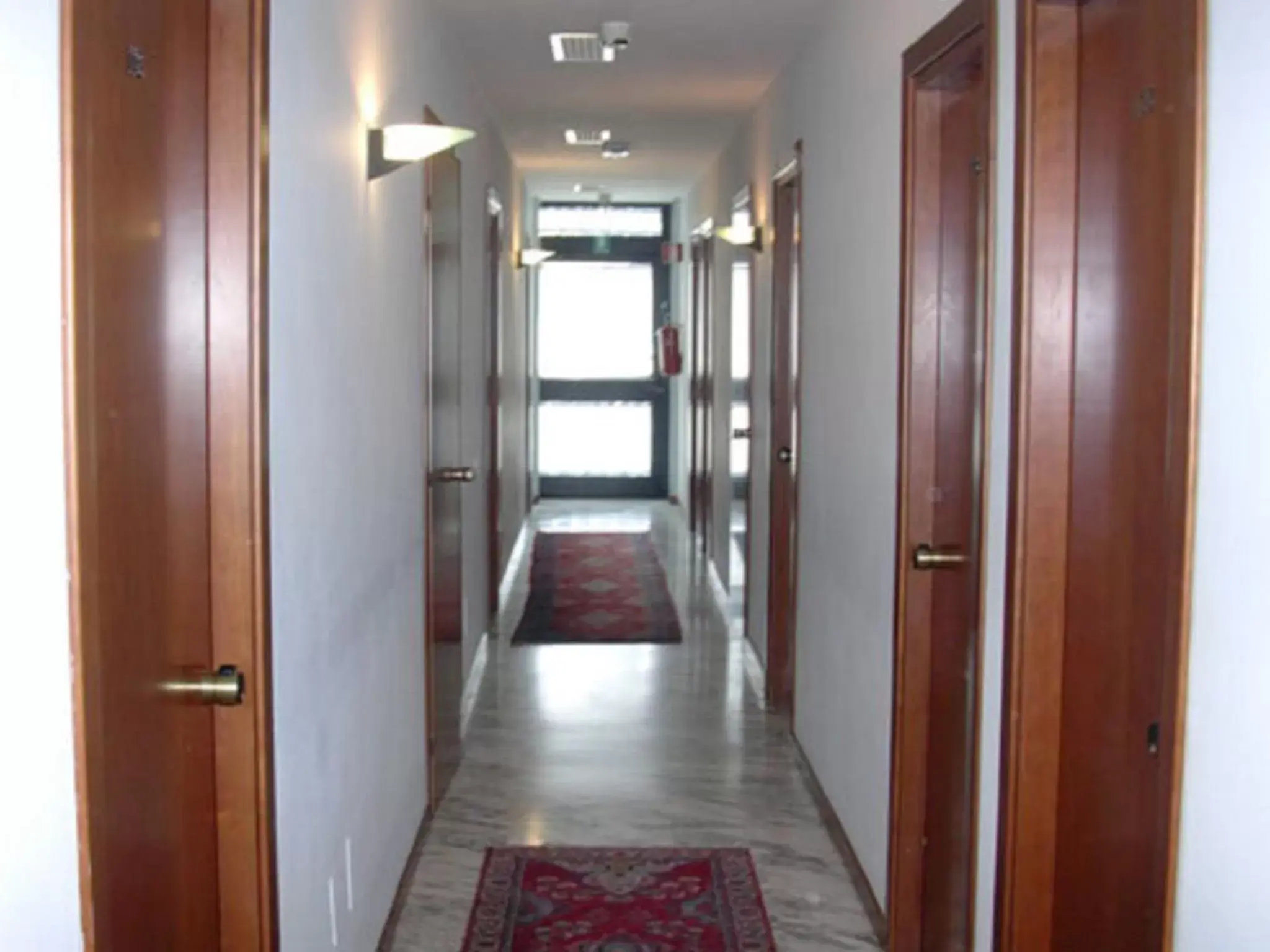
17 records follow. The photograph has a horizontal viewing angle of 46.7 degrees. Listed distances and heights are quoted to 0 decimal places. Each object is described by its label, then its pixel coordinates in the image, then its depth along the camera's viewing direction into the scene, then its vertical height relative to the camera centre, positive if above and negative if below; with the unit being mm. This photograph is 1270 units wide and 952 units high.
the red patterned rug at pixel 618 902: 3684 -1416
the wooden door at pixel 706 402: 9609 -204
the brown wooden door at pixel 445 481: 4633 -356
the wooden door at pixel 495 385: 7414 -72
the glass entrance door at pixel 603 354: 12977 +156
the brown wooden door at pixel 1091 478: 2270 -176
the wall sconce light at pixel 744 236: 6559 +622
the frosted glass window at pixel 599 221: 12867 +1320
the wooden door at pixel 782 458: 5859 -348
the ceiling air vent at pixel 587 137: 8180 +1326
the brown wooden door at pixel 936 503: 3287 -301
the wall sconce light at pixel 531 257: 10023 +798
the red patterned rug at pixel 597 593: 7500 -1289
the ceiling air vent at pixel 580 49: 5055 +1135
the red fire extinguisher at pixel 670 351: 12312 +169
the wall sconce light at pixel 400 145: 3475 +542
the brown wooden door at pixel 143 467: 1508 -121
